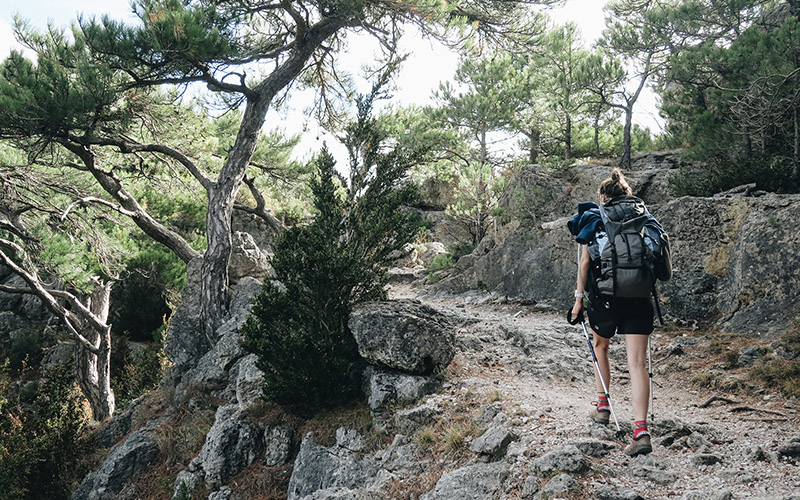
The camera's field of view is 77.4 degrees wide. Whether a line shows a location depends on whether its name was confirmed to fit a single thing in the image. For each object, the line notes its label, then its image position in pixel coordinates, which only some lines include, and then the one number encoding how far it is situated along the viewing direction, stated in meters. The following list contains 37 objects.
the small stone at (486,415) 4.73
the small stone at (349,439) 5.31
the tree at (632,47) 14.19
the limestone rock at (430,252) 19.23
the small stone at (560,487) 3.22
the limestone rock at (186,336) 9.41
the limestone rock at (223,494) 5.76
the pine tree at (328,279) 5.84
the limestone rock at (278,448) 5.86
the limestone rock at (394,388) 5.52
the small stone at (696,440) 3.68
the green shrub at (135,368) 13.23
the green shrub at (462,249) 15.02
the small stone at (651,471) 3.25
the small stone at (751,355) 5.41
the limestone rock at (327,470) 5.00
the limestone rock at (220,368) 8.23
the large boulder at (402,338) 5.65
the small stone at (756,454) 3.39
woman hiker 3.50
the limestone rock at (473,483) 3.72
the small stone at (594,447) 3.62
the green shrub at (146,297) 14.28
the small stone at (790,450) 3.36
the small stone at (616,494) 3.01
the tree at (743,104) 8.61
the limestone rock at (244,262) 10.98
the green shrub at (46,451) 8.15
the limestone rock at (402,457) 4.62
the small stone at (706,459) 3.41
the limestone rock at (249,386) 6.56
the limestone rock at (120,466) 7.55
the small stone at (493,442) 4.09
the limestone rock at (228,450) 6.03
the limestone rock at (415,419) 5.09
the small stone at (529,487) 3.41
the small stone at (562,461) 3.41
